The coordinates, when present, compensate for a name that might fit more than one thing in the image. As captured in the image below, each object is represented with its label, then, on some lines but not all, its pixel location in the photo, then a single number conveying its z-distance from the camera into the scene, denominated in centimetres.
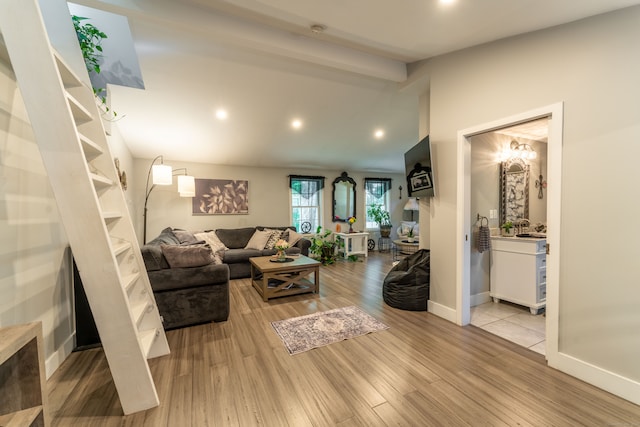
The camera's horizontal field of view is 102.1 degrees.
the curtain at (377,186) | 754
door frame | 193
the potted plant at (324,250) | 589
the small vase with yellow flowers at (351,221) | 673
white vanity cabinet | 296
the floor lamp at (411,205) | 706
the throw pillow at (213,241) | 488
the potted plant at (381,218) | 748
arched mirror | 712
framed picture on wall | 563
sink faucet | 349
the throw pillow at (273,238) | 529
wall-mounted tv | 291
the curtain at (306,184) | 661
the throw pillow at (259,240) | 528
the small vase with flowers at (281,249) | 381
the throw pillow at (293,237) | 534
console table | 635
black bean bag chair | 309
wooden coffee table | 350
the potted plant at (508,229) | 337
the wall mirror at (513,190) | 347
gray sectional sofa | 266
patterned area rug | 239
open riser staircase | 134
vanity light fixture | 347
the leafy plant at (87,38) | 232
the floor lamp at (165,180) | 409
